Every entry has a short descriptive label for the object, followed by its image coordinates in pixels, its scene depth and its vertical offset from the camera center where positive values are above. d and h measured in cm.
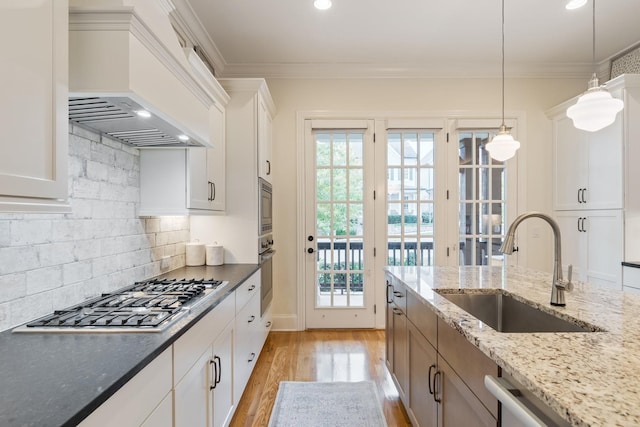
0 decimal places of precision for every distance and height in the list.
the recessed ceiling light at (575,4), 256 +163
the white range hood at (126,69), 123 +59
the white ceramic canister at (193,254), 278 -33
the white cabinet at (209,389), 133 -80
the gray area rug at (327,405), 208 -129
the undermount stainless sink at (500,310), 157 -50
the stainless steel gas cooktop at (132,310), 124 -42
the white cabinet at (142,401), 84 -54
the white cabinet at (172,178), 217 +24
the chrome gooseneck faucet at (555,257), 142 -18
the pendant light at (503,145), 221 +46
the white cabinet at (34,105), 86 +31
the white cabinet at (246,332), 213 -86
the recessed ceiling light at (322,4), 256 +163
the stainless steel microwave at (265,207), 302 +7
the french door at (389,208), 370 +7
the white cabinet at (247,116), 292 +86
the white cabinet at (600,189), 288 +24
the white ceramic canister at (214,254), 280 -34
